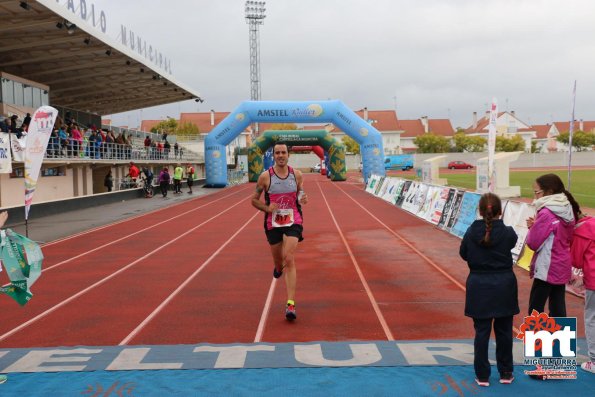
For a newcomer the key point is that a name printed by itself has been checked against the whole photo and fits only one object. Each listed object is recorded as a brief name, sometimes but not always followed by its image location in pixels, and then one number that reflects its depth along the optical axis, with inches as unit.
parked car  2864.2
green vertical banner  190.1
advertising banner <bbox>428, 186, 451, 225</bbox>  622.2
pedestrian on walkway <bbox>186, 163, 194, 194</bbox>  1332.4
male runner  250.1
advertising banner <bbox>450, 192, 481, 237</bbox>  509.8
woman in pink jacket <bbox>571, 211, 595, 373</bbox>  180.4
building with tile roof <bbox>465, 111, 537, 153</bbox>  4377.5
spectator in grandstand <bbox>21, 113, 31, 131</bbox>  821.7
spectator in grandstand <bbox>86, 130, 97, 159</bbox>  1053.2
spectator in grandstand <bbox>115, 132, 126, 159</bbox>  1238.4
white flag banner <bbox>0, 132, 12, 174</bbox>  682.2
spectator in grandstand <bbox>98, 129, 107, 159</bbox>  1136.1
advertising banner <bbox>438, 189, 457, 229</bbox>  589.4
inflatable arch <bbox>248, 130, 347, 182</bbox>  1844.2
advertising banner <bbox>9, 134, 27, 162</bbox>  723.4
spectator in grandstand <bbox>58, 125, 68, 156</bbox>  925.1
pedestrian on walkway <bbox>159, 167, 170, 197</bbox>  1209.0
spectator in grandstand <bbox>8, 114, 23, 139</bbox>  746.7
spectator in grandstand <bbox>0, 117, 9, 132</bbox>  734.0
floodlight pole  2728.8
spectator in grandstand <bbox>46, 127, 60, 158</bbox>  875.1
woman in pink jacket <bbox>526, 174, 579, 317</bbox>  183.8
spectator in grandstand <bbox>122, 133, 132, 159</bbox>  1296.8
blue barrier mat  167.6
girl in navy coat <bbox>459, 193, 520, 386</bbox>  167.5
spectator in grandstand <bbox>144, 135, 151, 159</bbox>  1450.5
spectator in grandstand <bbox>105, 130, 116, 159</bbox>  1161.8
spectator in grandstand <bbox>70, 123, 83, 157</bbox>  997.7
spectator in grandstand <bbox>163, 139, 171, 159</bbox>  1670.3
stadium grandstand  791.7
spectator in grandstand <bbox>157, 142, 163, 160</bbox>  1592.0
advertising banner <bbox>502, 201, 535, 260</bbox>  384.2
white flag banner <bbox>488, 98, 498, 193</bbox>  500.1
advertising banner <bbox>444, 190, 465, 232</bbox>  563.4
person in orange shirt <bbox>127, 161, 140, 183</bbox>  1187.3
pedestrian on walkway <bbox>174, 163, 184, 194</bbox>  1286.9
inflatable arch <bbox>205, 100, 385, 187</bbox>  1485.0
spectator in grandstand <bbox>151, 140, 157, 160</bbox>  1537.4
